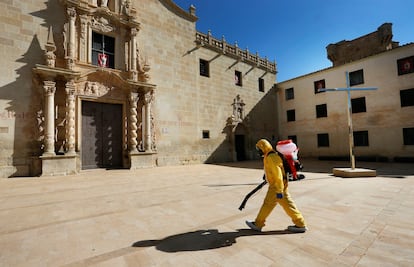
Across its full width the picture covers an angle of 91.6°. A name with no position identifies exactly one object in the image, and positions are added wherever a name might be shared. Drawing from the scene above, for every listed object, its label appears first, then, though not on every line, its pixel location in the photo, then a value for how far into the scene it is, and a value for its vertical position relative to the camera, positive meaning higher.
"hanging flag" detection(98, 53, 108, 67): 11.05 +4.74
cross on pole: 7.81 +0.35
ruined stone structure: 18.91 +9.67
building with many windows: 13.73 +2.68
